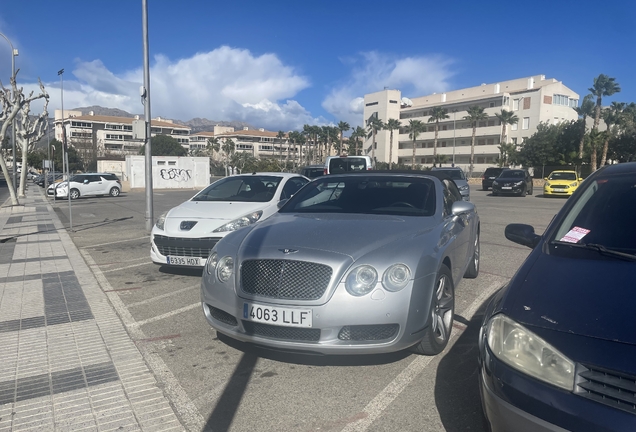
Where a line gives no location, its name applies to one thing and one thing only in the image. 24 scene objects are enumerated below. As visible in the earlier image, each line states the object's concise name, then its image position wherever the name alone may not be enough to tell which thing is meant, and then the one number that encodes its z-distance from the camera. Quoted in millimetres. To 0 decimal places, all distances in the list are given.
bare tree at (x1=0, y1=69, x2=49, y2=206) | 21078
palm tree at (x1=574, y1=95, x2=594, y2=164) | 56647
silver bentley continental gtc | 3344
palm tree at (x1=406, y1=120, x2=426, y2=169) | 76938
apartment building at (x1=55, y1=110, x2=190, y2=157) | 105688
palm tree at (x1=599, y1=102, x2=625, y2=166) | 53562
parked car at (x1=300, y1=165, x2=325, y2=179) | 16984
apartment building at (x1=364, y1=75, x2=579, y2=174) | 70188
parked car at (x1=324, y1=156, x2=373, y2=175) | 16891
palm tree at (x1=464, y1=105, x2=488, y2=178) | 67812
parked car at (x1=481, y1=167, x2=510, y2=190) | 34031
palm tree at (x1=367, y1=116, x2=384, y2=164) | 85625
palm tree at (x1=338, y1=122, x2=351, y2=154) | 89875
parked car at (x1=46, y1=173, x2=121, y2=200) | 28773
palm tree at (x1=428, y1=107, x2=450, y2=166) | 72438
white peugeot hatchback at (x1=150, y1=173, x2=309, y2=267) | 6523
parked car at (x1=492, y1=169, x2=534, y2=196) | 27625
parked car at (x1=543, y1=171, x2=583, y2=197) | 26558
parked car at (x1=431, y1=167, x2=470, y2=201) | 17497
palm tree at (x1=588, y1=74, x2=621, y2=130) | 52562
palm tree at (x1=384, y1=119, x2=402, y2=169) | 81500
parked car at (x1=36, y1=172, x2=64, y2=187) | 44400
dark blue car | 1926
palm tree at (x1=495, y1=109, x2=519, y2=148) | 67250
